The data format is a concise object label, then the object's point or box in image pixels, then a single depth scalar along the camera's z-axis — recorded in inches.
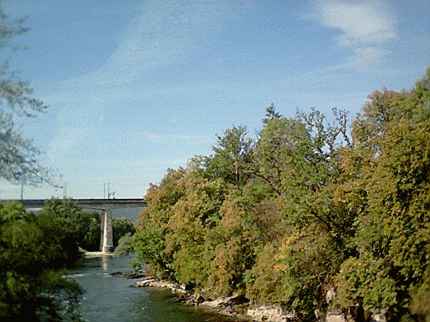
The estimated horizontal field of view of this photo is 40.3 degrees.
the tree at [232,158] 2170.3
